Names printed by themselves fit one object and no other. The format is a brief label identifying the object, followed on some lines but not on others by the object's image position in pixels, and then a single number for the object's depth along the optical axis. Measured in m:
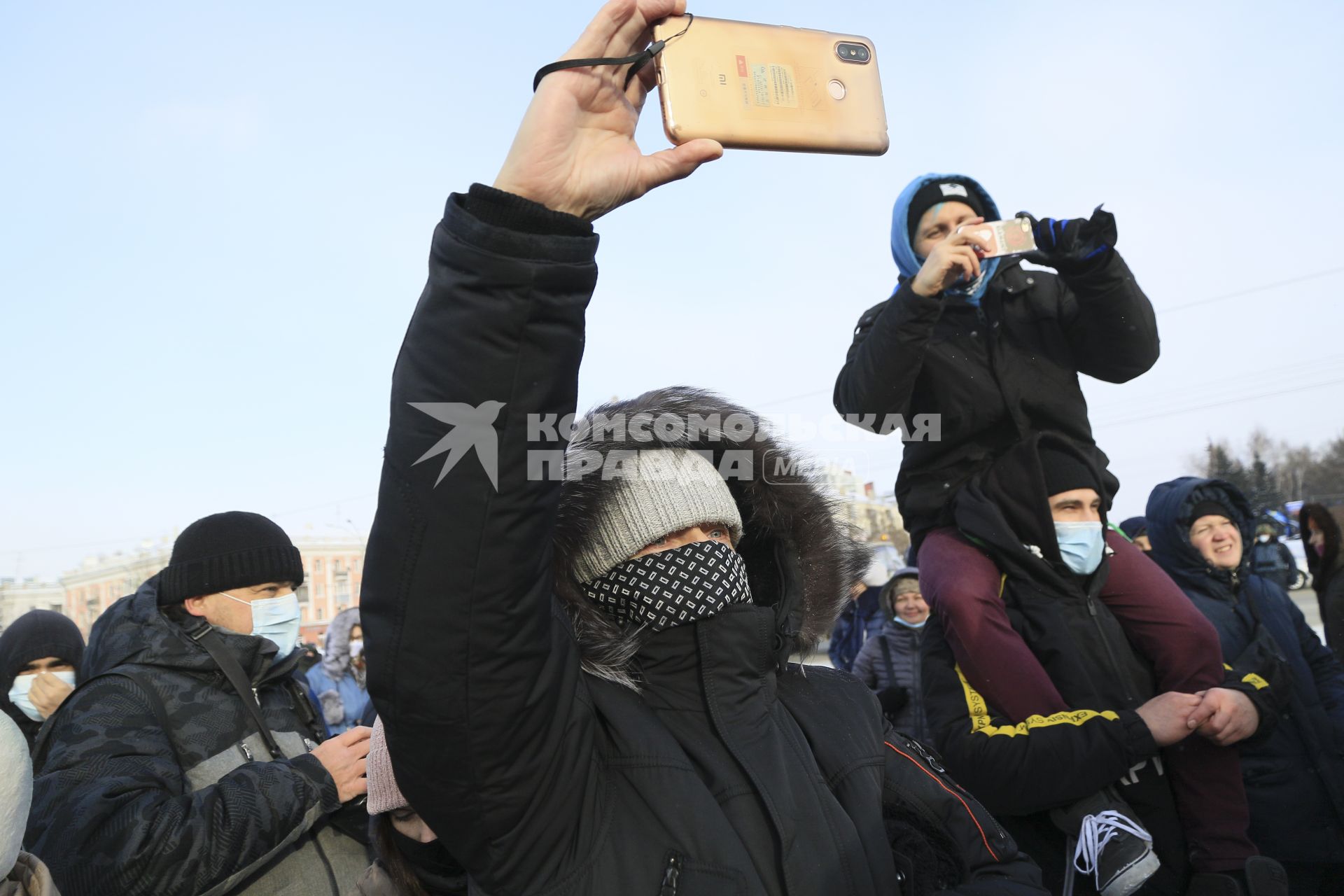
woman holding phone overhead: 1.33
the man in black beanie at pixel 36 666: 4.39
